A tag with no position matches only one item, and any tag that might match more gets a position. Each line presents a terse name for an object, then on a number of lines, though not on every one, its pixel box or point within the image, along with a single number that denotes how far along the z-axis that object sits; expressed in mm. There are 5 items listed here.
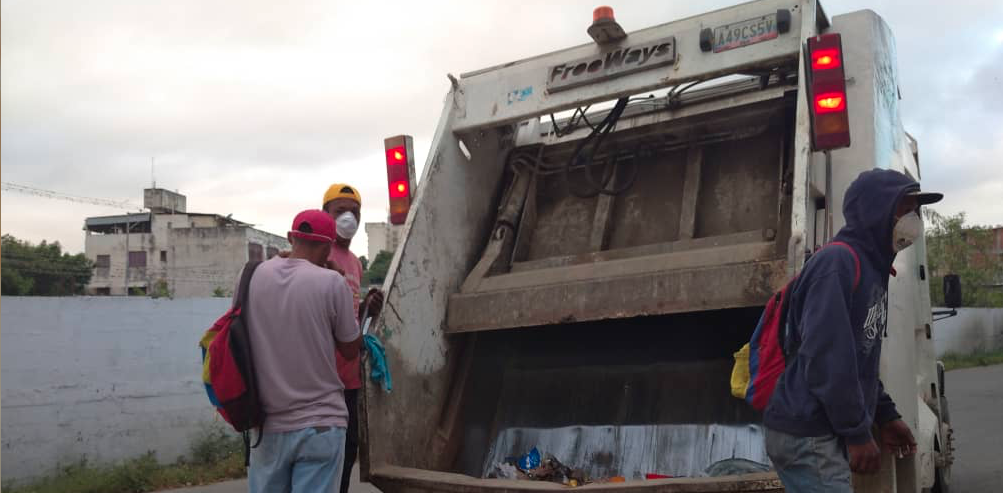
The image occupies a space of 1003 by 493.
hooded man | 2188
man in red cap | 2639
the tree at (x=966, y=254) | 27797
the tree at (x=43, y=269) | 36750
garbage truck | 3537
